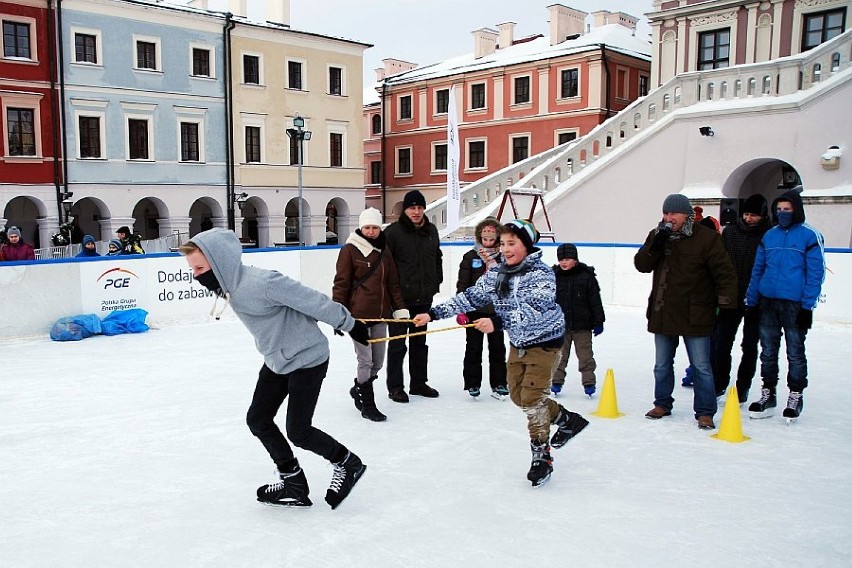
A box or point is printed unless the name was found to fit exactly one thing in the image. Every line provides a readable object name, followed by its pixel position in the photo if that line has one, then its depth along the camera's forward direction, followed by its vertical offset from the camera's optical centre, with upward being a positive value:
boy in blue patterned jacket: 4.25 -0.61
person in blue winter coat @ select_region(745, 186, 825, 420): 5.59 -0.55
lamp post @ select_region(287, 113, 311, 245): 22.34 +2.63
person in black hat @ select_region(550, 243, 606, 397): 6.60 -0.78
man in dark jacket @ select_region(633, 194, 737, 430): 5.39 -0.50
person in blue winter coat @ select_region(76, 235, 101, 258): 12.49 -0.55
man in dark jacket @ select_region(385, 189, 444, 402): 6.50 -0.45
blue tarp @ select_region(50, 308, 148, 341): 9.93 -1.51
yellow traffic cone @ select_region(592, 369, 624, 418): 6.05 -1.52
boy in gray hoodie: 3.60 -0.66
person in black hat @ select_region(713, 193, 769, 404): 6.16 -0.64
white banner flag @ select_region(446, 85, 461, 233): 15.90 +0.93
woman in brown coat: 5.90 -0.54
